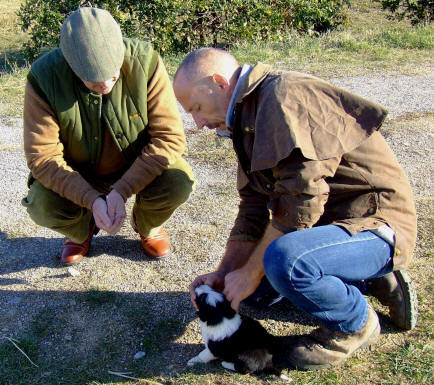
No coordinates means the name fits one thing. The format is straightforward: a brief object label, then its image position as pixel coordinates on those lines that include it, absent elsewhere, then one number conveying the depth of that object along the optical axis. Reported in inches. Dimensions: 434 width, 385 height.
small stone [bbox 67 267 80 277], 145.2
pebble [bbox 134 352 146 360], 117.9
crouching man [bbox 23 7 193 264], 131.6
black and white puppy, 107.2
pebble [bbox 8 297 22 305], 135.9
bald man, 93.7
